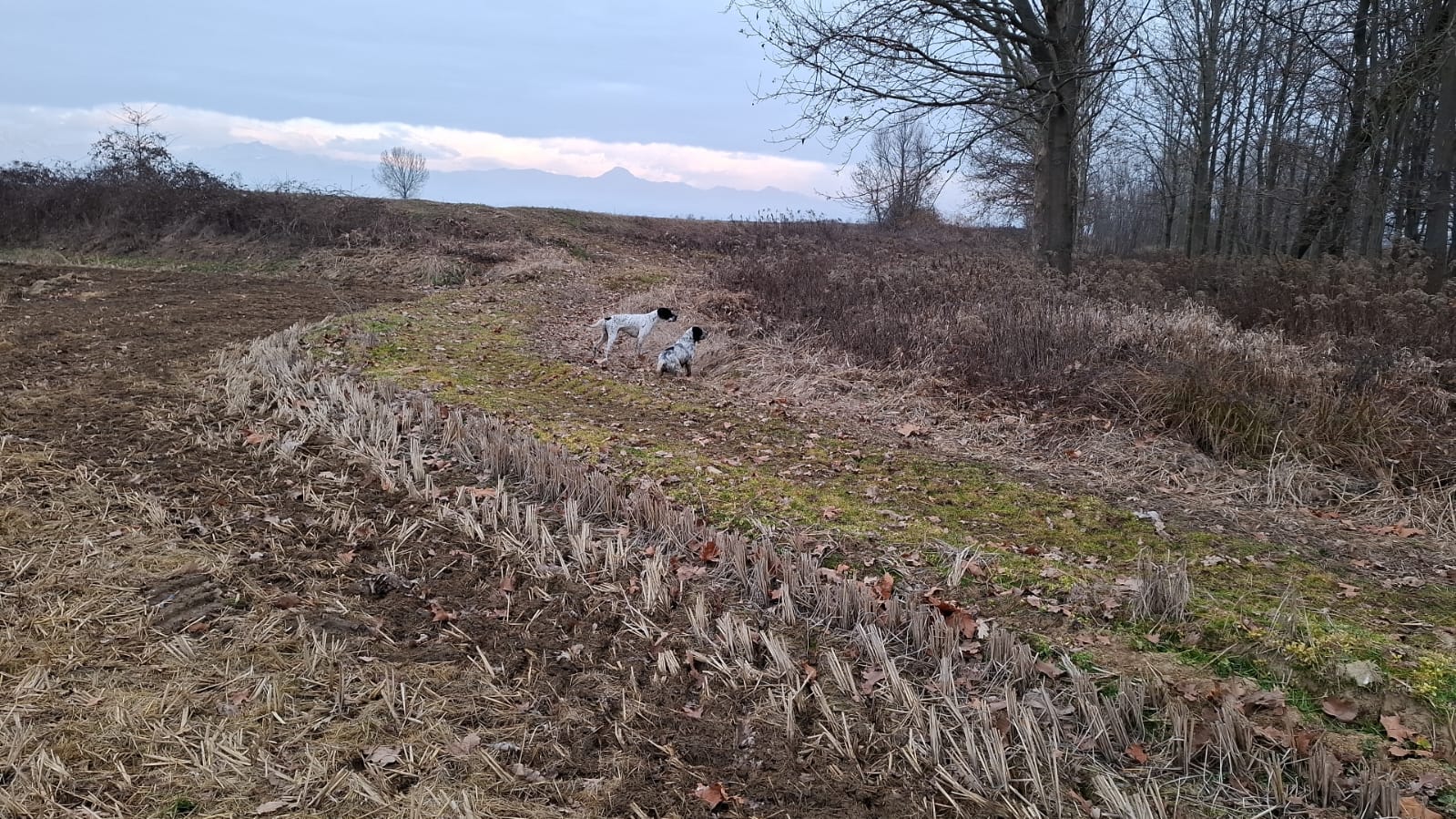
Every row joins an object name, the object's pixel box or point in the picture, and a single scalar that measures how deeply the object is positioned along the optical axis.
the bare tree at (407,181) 49.97
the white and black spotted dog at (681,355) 8.97
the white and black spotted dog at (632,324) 9.85
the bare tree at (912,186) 11.16
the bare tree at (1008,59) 10.24
